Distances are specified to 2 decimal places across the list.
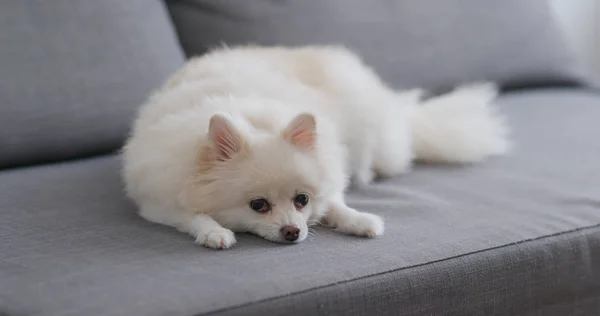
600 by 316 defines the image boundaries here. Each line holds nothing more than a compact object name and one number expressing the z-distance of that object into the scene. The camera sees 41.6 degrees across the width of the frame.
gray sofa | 1.23
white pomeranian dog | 1.45
